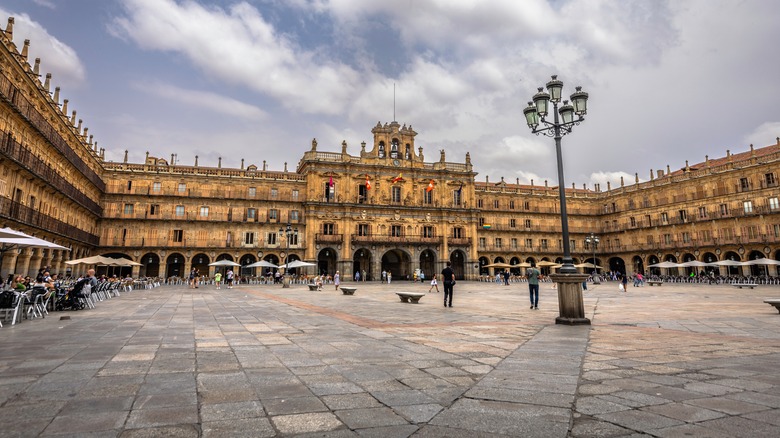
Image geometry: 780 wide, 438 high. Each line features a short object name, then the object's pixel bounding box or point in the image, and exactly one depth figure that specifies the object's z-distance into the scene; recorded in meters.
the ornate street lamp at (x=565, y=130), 8.83
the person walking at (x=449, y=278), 13.43
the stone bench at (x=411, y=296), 14.86
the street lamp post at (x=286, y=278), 30.09
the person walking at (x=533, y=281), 12.89
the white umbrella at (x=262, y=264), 35.79
